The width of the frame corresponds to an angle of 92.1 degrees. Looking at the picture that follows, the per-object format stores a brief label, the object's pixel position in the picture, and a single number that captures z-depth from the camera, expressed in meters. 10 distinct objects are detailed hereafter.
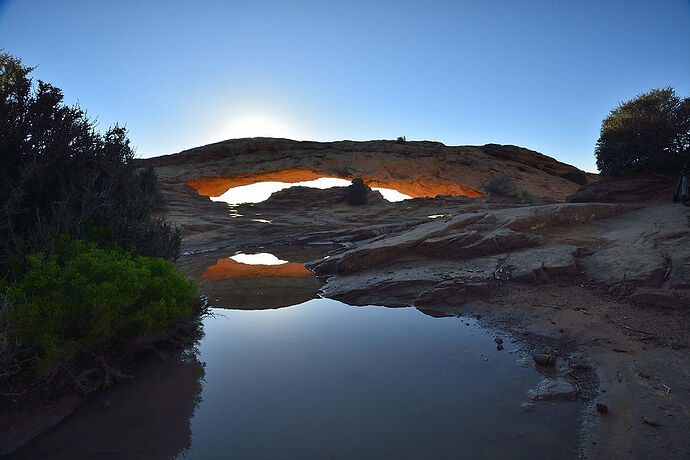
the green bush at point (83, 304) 4.05
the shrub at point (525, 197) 27.29
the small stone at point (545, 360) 4.82
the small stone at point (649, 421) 3.39
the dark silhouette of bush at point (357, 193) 32.34
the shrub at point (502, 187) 31.11
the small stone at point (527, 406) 3.87
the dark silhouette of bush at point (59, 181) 5.27
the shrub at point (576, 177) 36.78
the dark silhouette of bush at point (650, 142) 13.90
